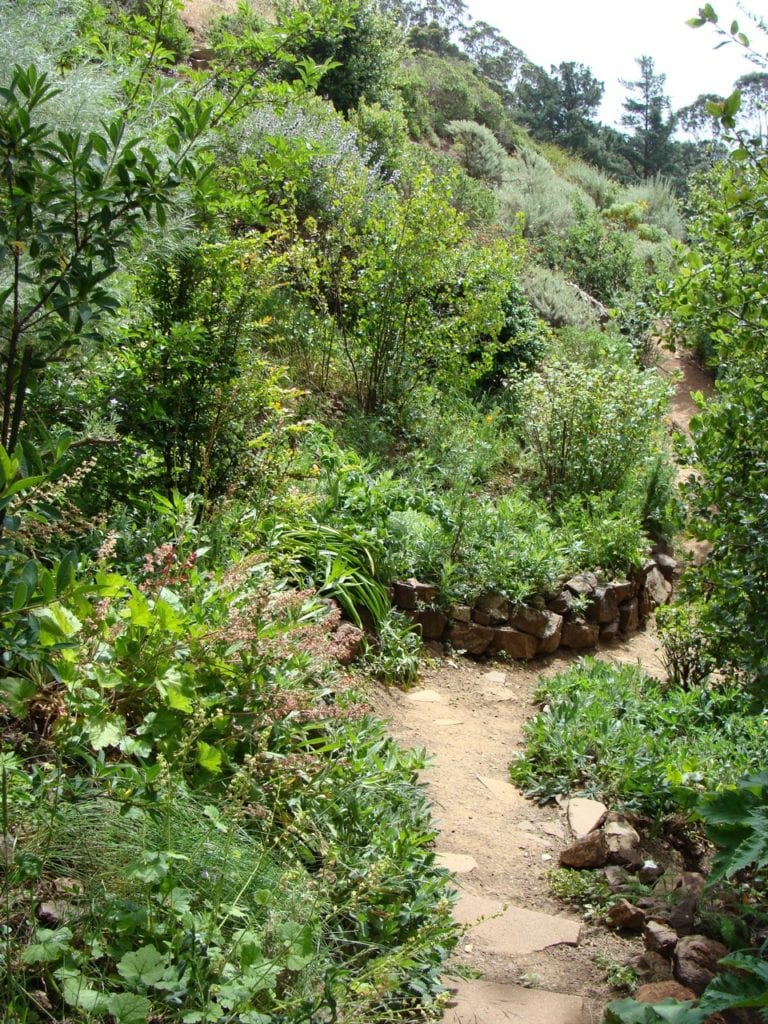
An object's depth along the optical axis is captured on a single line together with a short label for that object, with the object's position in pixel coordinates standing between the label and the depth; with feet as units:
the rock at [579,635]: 21.21
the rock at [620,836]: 11.73
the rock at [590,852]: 11.64
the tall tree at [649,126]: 96.32
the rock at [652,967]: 9.11
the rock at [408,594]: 18.74
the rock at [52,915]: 7.22
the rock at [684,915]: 9.86
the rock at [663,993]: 8.18
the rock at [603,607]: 21.88
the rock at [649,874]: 11.28
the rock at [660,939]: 9.45
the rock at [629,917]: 10.39
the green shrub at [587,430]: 26.25
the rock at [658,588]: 24.80
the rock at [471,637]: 19.45
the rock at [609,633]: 22.50
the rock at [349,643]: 15.02
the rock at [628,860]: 11.50
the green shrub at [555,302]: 41.60
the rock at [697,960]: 8.59
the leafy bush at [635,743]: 12.73
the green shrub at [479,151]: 60.85
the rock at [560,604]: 20.98
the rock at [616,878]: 11.09
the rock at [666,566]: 25.95
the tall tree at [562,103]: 93.76
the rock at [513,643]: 19.97
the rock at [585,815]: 12.37
